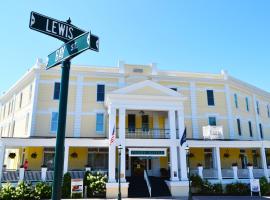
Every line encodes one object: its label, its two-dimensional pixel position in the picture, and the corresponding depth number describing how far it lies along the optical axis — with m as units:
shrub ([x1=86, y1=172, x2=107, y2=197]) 19.80
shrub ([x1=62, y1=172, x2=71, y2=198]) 19.48
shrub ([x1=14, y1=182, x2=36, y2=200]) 17.72
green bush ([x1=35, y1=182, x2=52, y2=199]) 18.46
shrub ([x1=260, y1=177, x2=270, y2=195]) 22.30
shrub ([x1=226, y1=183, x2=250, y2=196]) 21.98
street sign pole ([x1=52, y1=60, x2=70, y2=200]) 3.79
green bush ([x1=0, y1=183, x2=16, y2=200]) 17.18
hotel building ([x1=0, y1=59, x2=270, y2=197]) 21.75
